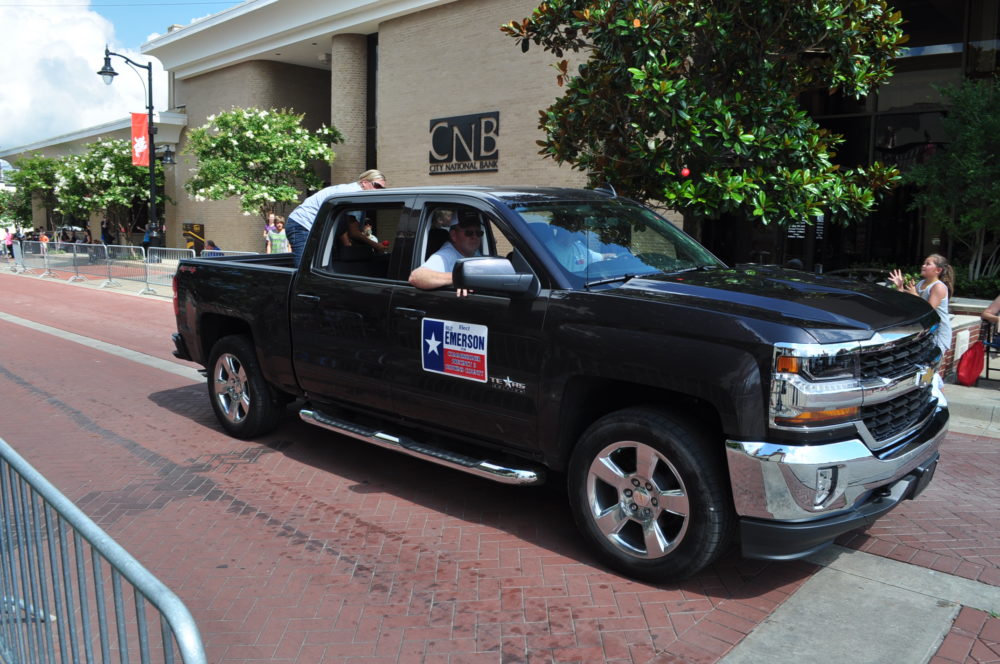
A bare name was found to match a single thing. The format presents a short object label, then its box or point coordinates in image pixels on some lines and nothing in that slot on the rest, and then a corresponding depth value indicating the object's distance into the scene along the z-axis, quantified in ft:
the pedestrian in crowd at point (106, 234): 128.88
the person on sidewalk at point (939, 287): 25.54
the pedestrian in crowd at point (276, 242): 60.95
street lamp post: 87.45
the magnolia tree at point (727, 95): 25.93
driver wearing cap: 16.53
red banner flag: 98.12
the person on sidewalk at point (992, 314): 26.91
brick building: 54.34
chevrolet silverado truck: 11.79
